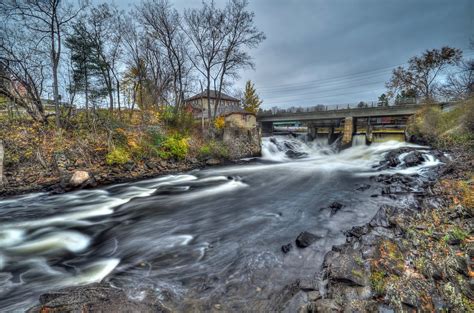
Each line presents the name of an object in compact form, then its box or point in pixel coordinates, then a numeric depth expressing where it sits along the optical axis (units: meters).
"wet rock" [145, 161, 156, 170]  13.31
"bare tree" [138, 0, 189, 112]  18.72
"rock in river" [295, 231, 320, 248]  5.03
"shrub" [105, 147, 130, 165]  11.78
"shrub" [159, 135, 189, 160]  14.84
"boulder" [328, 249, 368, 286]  3.24
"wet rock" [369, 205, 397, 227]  5.38
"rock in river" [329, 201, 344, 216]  7.22
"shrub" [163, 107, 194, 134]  17.22
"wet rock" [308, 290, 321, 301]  3.08
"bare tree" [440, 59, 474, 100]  20.84
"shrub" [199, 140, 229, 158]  17.47
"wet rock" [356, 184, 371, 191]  9.82
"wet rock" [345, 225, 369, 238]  5.11
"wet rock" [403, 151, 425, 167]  13.55
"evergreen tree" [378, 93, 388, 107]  28.35
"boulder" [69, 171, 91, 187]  9.77
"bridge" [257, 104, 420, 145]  27.19
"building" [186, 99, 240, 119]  31.22
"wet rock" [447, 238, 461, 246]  3.86
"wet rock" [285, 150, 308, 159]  24.73
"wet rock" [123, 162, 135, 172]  12.25
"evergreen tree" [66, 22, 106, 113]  15.10
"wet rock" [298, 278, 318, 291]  3.37
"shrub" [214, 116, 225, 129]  21.52
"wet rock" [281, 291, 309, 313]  2.93
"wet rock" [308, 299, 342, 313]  2.68
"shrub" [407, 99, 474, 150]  15.20
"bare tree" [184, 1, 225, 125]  19.28
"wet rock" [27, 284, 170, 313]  2.50
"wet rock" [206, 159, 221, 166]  17.25
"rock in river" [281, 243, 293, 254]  4.85
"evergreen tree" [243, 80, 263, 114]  55.16
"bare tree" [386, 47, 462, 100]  28.80
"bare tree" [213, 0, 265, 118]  19.36
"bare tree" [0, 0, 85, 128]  11.38
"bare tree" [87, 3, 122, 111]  16.34
